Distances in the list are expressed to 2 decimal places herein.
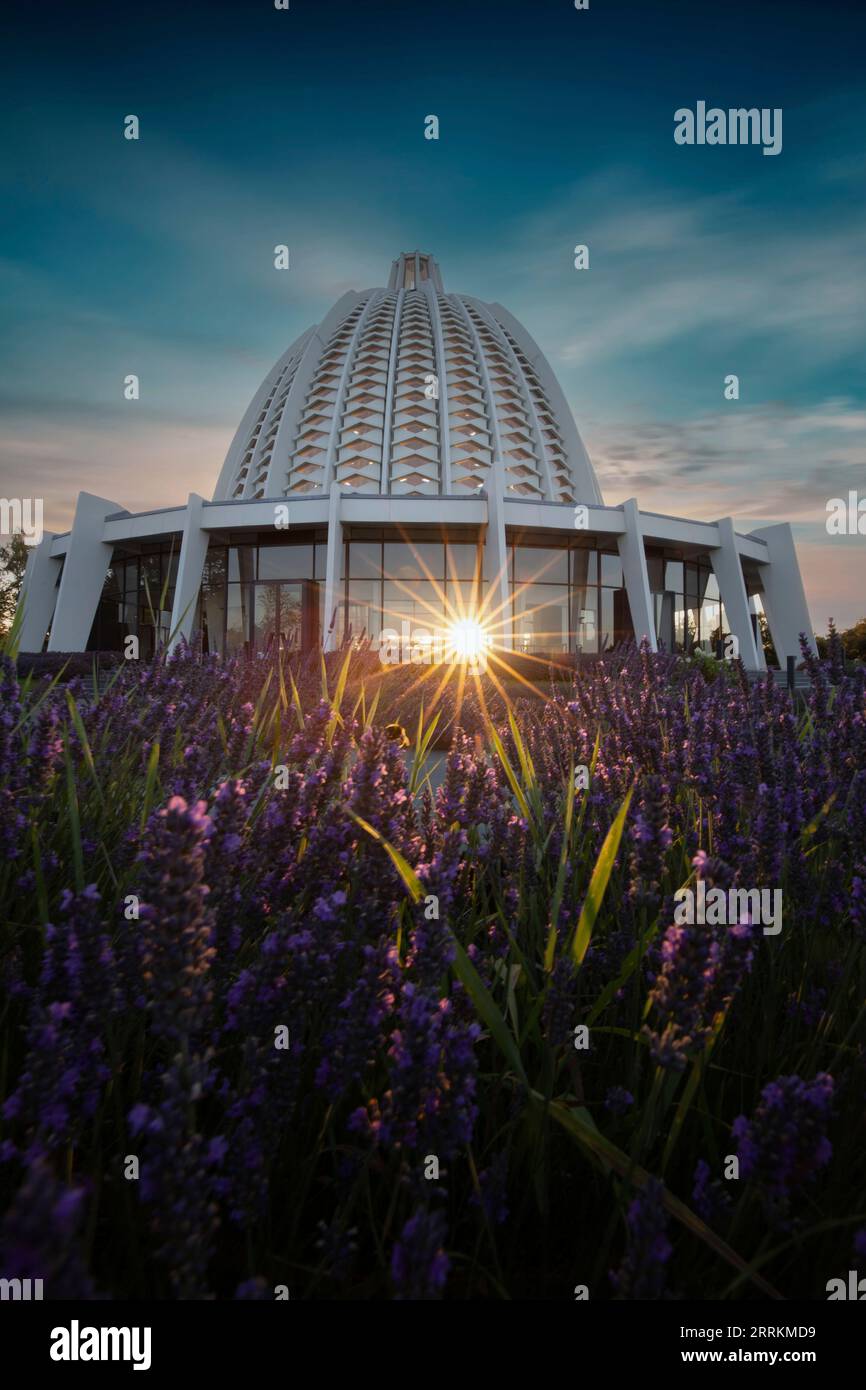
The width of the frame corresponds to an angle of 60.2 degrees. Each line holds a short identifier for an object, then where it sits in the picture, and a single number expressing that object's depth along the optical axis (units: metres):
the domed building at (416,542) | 28.53
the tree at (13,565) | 42.06
